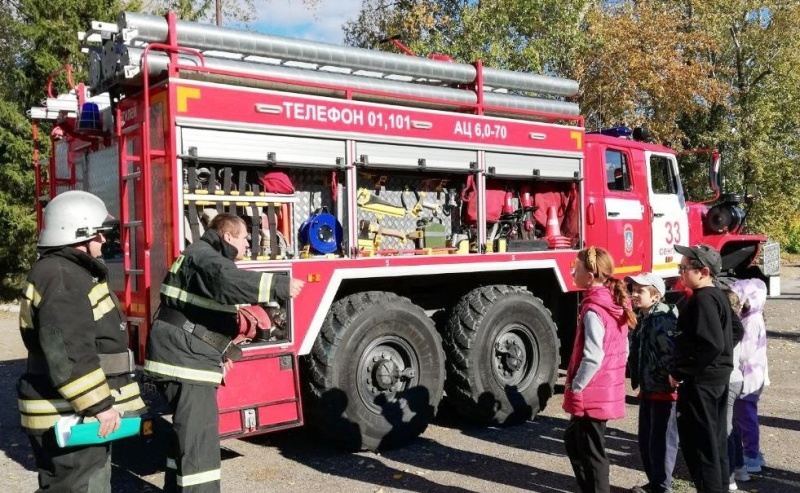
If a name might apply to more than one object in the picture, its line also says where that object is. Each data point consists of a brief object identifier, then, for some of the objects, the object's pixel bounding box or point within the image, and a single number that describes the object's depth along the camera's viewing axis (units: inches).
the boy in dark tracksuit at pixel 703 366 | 163.8
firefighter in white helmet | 126.0
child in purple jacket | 202.7
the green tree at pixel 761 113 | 975.0
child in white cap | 177.2
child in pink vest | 159.8
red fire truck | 197.3
